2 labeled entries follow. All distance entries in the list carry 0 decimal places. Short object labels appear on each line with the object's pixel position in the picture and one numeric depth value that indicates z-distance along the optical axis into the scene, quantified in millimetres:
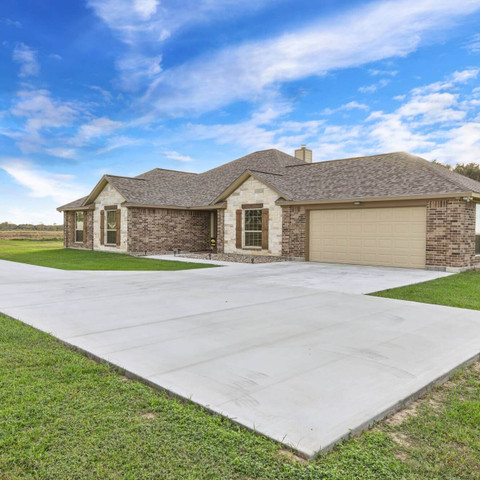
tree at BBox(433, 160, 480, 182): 41638
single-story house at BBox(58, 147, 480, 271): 14578
